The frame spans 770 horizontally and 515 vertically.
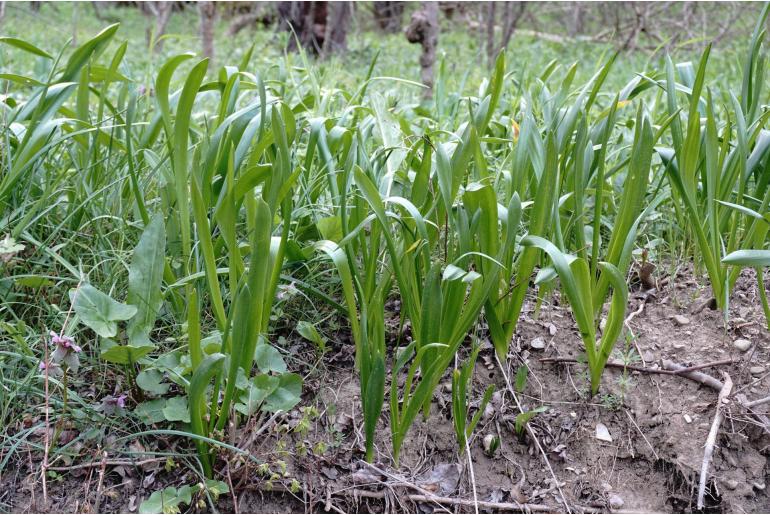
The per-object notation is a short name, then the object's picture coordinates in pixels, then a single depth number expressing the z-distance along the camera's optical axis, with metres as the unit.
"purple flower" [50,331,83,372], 1.36
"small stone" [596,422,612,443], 1.62
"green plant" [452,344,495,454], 1.46
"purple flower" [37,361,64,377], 1.42
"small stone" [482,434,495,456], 1.58
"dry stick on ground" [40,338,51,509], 1.33
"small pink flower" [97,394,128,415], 1.45
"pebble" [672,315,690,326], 1.89
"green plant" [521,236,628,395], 1.43
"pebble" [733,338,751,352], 1.79
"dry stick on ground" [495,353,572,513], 1.51
